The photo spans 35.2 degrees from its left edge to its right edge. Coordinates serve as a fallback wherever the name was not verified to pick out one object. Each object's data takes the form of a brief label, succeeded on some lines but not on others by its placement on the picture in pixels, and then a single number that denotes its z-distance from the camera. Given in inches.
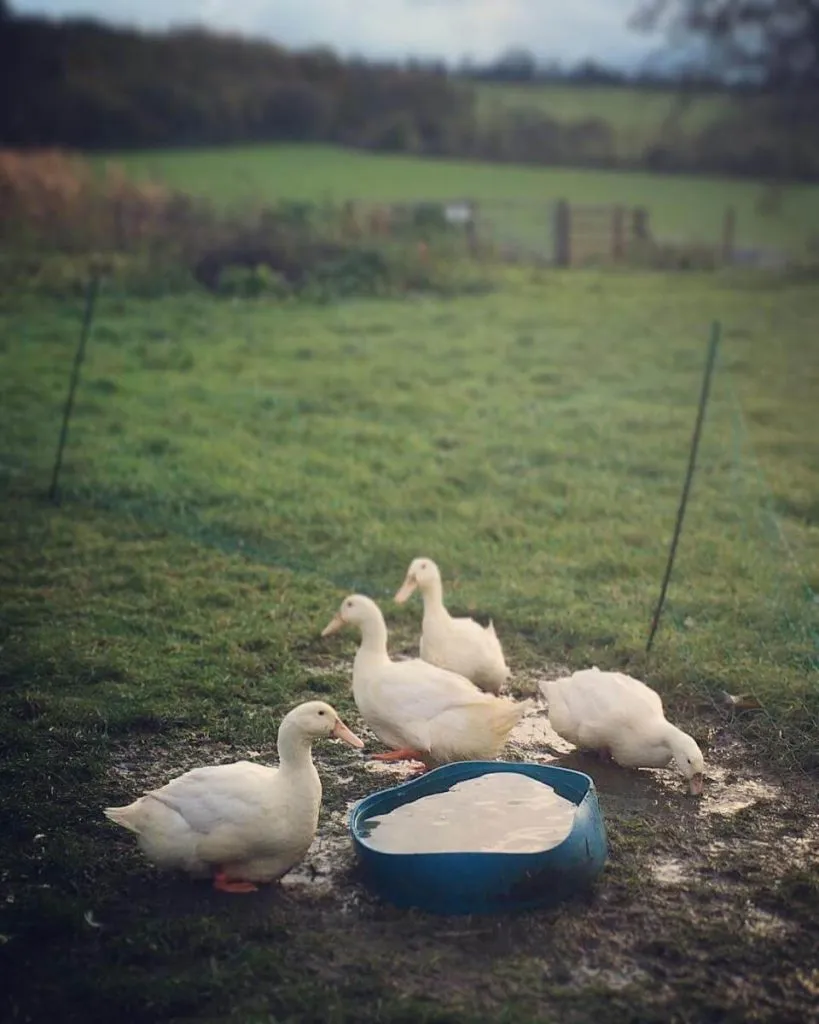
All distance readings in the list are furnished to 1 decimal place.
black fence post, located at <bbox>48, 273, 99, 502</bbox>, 328.2
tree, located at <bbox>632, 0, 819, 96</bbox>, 536.7
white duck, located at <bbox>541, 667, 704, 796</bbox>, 201.5
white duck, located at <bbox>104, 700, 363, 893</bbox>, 164.2
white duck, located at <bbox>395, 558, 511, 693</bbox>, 230.8
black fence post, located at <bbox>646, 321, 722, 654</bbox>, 248.7
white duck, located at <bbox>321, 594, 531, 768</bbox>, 197.5
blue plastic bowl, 158.6
